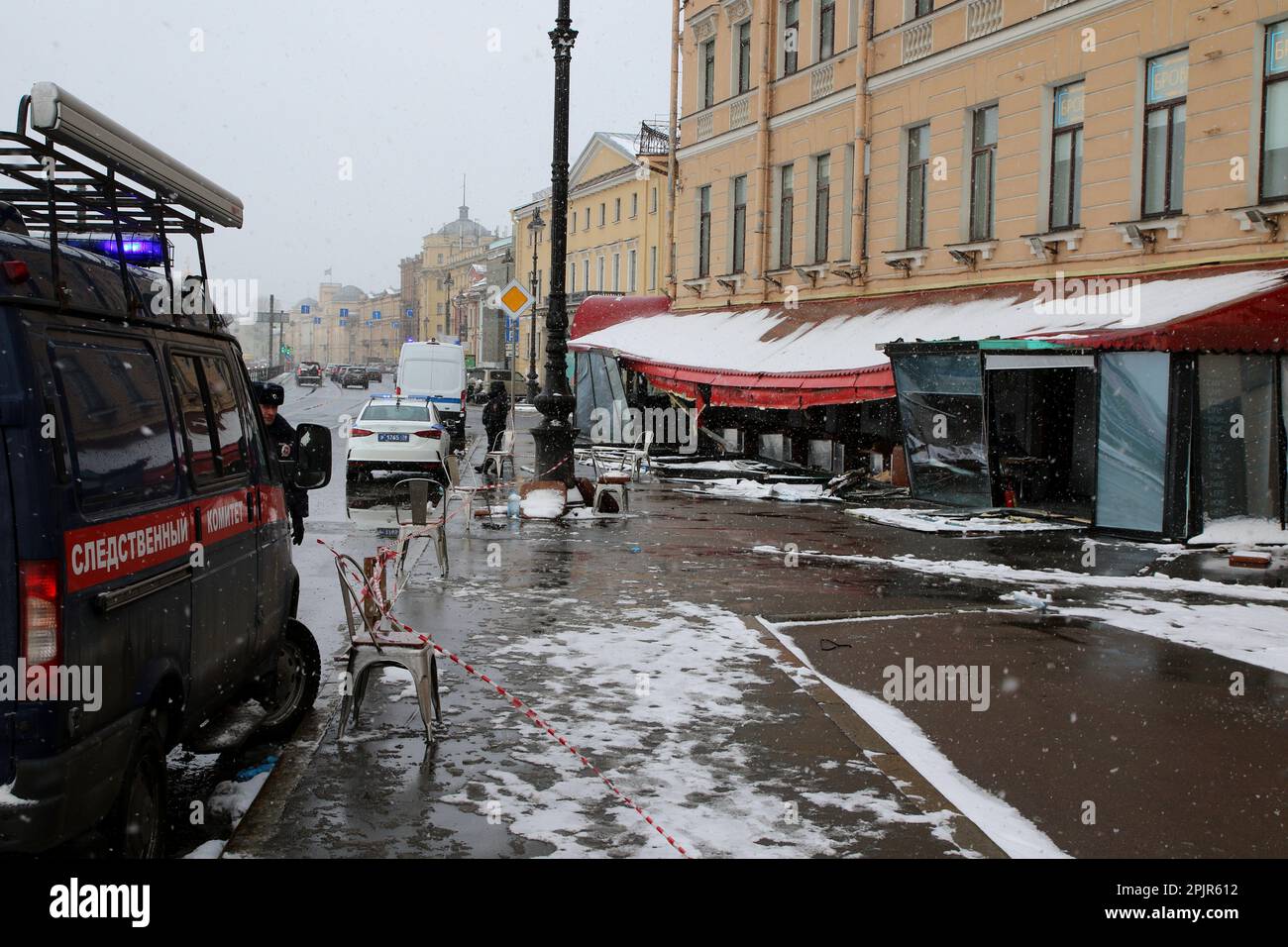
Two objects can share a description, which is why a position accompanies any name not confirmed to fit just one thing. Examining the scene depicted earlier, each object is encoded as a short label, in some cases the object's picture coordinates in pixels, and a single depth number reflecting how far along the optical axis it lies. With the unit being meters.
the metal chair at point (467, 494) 15.31
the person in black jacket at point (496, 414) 26.42
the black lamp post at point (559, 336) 17.33
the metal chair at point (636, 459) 23.22
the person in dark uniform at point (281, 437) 9.49
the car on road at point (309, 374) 87.25
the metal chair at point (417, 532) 11.39
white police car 20.80
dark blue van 3.72
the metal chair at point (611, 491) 17.56
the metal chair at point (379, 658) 6.50
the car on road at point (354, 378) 82.02
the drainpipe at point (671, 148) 32.84
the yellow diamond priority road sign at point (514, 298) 19.48
